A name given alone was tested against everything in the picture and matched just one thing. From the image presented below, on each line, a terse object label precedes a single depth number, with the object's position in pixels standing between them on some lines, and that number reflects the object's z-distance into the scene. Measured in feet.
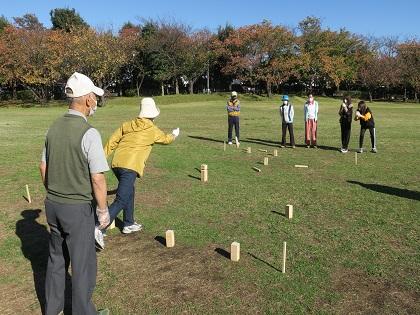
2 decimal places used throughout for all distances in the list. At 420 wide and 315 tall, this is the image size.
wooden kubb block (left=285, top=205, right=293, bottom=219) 23.66
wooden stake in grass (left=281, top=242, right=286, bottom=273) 16.64
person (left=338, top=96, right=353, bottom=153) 47.06
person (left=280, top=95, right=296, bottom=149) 50.72
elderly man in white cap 11.87
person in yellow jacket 20.26
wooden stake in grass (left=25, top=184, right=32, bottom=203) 26.94
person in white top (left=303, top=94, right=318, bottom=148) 50.82
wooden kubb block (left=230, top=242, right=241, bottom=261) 17.85
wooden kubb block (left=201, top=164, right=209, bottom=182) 32.73
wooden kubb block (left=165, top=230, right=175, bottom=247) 19.60
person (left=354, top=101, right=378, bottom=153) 46.64
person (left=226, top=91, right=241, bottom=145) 52.19
